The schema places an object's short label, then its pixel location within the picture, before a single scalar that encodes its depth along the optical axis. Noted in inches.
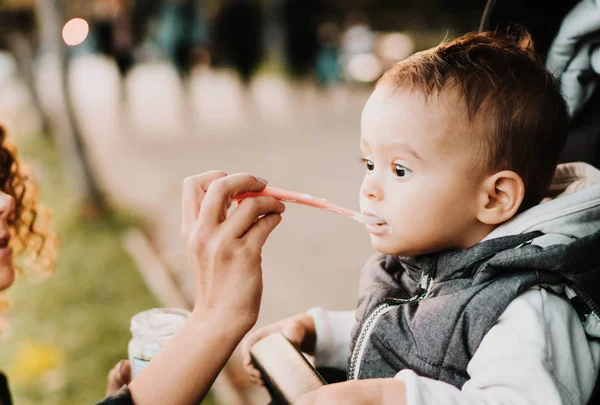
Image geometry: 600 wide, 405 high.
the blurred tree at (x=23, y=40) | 283.7
